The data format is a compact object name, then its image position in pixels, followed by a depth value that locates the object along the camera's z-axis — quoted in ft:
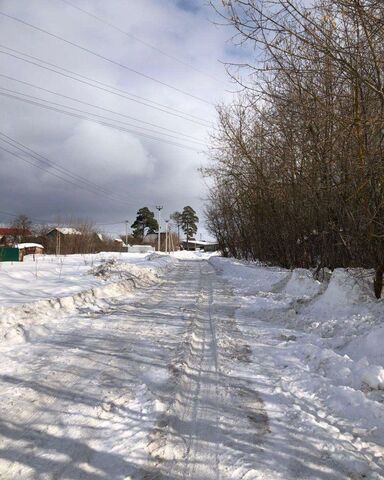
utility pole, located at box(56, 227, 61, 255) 187.76
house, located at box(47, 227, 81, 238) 218.79
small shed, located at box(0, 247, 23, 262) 134.31
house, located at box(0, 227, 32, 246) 249.47
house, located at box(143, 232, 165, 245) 416.42
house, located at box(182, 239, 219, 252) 488.60
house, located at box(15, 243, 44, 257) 208.29
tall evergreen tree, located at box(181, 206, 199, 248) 403.34
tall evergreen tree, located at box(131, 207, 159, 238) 396.98
